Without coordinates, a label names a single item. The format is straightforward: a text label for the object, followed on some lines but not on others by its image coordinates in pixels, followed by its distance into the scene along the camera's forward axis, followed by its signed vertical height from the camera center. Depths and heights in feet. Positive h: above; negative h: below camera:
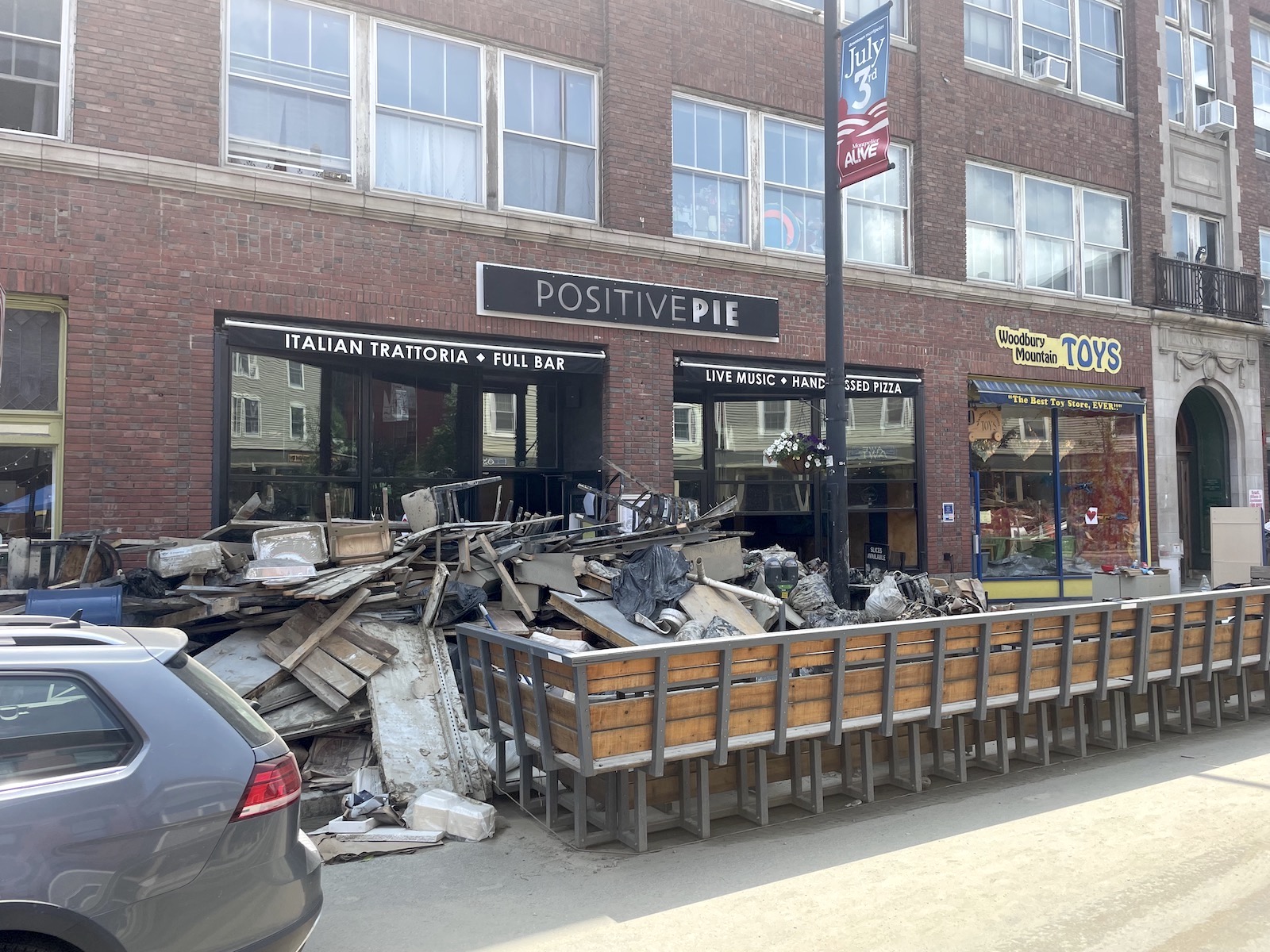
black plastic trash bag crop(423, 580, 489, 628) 28.12 -2.59
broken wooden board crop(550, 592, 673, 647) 26.94 -3.11
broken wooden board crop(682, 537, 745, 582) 33.45 -1.59
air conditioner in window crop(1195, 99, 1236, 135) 64.13 +25.80
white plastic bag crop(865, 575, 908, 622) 33.27 -3.17
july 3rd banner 32.01 +13.85
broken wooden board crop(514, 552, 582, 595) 29.55 -1.83
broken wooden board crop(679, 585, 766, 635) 29.09 -2.95
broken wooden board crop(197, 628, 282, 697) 24.17 -3.79
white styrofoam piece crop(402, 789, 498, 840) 19.93 -6.24
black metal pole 32.30 +4.87
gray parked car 10.28 -3.30
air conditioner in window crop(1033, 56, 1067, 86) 55.93 +25.14
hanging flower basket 44.11 +2.66
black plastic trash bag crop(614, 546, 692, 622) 28.96 -2.17
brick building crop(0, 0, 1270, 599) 32.30 +10.50
